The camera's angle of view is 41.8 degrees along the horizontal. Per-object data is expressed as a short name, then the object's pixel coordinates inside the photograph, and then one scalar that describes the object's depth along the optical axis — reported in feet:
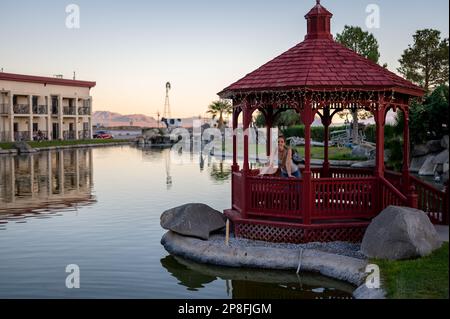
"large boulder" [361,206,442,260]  38.29
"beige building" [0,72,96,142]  240.32
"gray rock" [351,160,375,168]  122.99
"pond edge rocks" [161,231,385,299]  39.81
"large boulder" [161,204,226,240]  48.93
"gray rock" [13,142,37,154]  191.31
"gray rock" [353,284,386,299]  33.17
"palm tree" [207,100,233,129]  348.69
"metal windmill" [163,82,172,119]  343.13
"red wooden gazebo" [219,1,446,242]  46.55
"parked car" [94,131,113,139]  314.96
